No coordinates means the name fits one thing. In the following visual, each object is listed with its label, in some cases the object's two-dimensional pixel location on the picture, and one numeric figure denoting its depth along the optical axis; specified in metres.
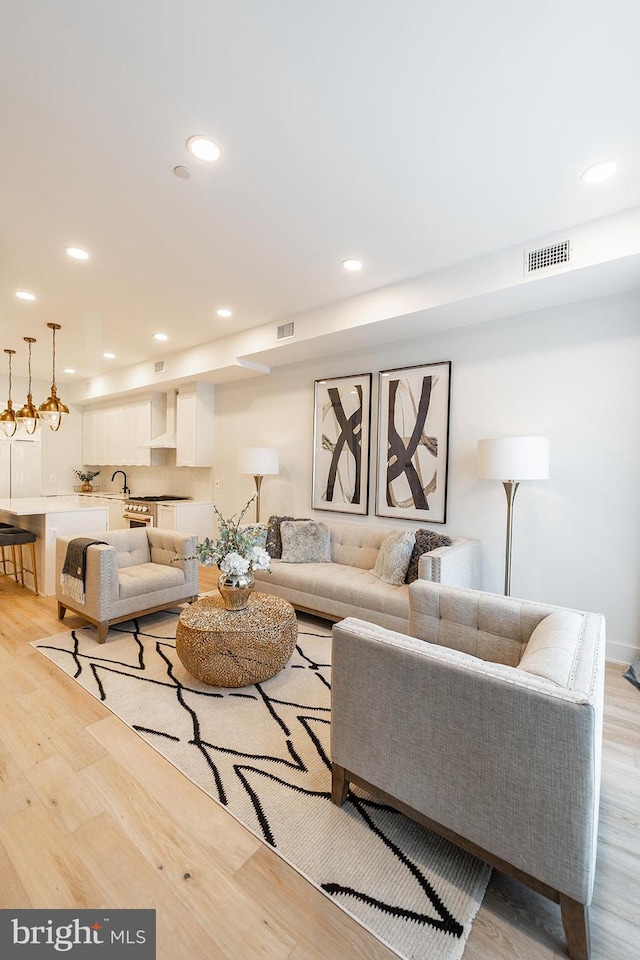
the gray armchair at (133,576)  3.16
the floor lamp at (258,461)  4.76
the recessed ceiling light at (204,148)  1.98
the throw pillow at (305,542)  4.07
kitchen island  4.20
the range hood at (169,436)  6.33
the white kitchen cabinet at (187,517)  5.72
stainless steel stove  6.00
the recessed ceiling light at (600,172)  2.10
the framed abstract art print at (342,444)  4.36
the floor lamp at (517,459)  2.95
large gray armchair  1.12
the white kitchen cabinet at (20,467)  6.70
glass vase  2.67
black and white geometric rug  1.32
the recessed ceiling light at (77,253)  3.02
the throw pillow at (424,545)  3.35
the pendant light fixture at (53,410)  4.29
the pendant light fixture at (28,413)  4.40
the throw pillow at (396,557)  3.38
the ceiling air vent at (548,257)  2.66
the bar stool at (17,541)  4.16
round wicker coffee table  2.45
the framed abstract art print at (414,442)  3.84
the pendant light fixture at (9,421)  4.44
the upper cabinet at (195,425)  5.94
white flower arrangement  2.66
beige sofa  3.08
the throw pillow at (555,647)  1.29
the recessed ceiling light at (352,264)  3.14
